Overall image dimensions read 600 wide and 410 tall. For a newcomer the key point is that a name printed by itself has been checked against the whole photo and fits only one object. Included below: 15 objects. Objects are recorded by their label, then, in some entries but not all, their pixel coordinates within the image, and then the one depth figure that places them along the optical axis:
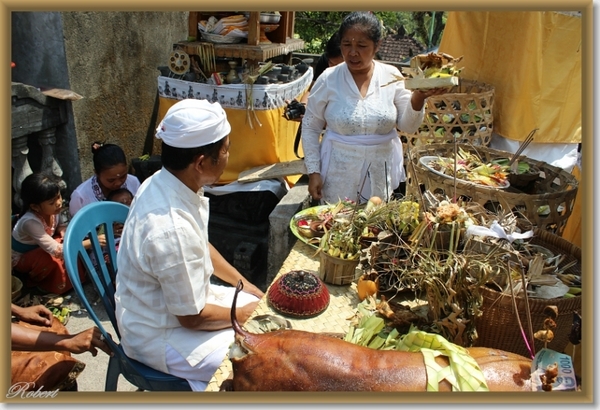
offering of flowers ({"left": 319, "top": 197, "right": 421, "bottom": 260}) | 2.50
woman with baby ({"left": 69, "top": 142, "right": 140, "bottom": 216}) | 4.33
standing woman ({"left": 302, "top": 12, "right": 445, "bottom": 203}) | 3.50
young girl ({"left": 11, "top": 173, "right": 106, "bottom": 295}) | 3.99
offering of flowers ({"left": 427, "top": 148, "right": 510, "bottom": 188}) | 3.47
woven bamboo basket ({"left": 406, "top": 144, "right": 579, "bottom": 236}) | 2.93
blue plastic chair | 2.39
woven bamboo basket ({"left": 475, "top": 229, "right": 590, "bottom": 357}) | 1.92
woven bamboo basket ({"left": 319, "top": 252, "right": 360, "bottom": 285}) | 2.61
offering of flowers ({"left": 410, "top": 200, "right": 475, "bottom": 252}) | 2.24
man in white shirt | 2.13
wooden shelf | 5.37
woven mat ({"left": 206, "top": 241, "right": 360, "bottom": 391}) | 2.02
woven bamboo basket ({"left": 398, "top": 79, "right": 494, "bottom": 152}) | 4.86
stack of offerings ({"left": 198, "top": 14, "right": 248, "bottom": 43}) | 5.49
